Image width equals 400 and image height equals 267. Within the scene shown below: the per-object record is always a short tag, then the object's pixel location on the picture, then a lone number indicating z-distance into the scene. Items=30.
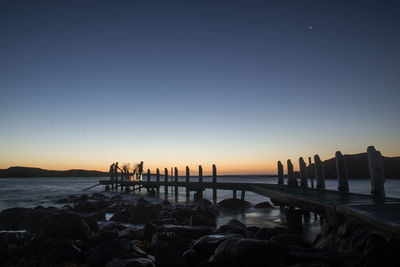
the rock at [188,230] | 8.36
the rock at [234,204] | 20.57
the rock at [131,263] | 5.25
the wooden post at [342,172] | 11.02
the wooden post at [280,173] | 17.84
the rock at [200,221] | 10.47
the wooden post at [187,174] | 28.15
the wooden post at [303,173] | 14.84
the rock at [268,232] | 7.93
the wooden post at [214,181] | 24.27
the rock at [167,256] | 5.61
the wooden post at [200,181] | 25.64
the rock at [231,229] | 8.60
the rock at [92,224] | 9.62
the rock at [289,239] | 6.53
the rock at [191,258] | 5.73
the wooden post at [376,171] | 8.66
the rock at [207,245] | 6.11
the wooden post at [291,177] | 15.74
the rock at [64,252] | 6.51
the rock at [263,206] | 20.42
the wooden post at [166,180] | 31.65
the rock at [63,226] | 8.15
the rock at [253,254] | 4.50
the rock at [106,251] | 6.23
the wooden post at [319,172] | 13.14
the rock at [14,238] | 7.52
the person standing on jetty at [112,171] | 45.72
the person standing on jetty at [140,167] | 45.27
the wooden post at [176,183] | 29.41
